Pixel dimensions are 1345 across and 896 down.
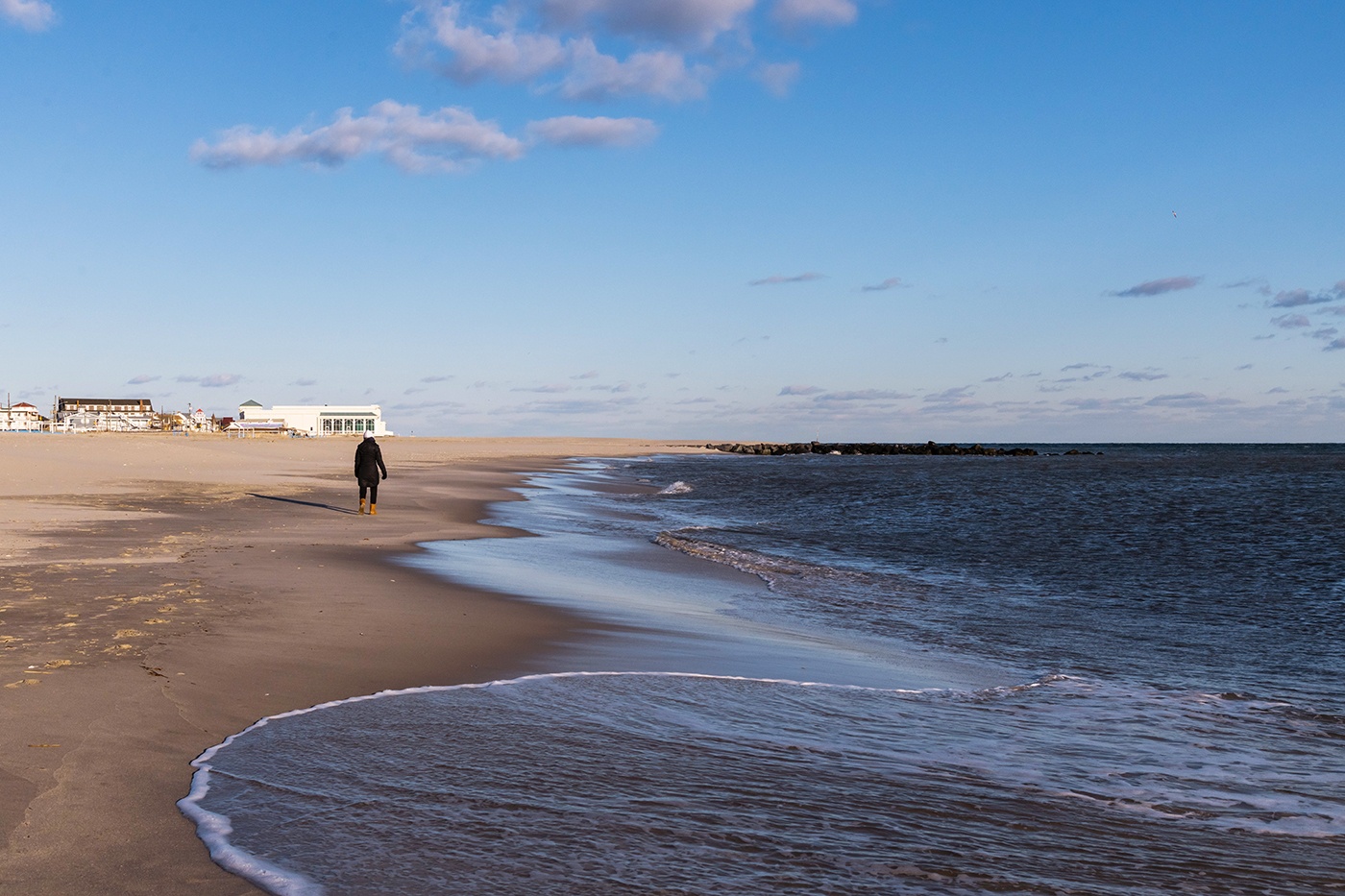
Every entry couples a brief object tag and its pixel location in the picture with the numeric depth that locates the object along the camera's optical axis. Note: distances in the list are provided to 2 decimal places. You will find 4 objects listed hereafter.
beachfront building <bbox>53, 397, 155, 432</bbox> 144.75
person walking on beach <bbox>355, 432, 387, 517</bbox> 20.20
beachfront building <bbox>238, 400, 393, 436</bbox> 138.27
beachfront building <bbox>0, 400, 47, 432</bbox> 152.75
